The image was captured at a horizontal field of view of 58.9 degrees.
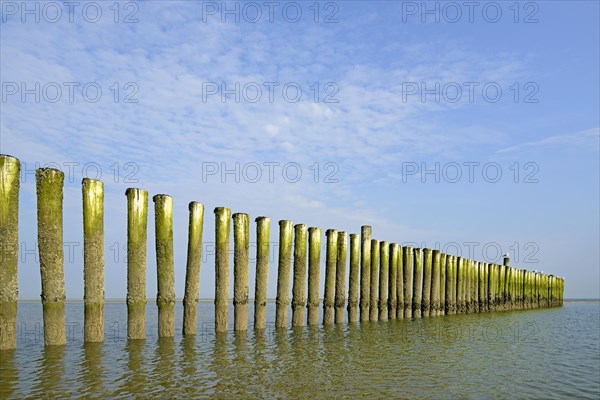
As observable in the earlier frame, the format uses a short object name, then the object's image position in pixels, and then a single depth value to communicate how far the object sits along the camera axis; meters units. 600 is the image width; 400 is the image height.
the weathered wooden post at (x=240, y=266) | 11.21
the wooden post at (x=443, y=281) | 19.25
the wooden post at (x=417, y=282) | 17.61
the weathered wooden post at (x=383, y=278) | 15.83
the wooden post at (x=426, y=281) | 18.05
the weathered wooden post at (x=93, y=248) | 8.84
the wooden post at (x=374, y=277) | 15.34
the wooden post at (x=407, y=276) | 17.05
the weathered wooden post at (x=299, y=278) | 12.86
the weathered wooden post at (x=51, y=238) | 8.36
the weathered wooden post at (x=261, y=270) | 11.69
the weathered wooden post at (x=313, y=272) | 13.19
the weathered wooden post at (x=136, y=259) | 9.38
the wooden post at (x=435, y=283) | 18.55
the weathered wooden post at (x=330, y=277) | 13.86
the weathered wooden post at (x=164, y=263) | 9.82
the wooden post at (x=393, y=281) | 16.30
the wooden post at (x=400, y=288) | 16.61
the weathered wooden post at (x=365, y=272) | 15.08
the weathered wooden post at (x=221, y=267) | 10.78
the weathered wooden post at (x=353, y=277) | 14.62
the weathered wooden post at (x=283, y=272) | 12.34
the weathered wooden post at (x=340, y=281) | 14.10
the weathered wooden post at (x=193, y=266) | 10.24
